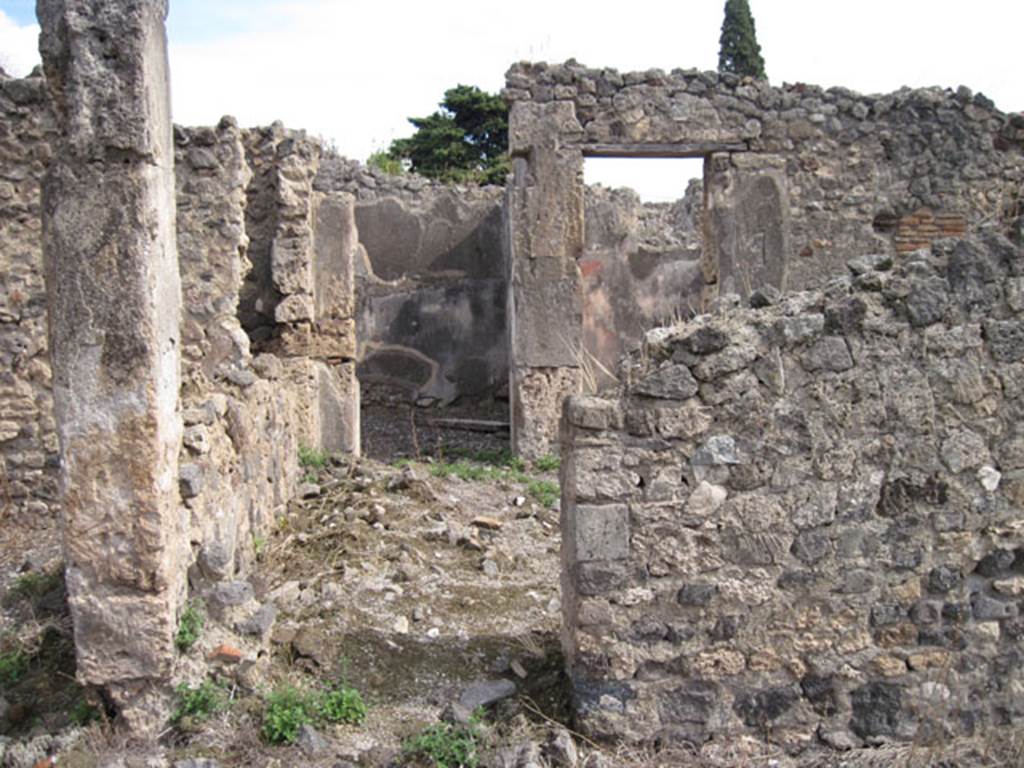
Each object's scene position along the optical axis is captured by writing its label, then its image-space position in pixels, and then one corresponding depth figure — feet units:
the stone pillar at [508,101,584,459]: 29.66
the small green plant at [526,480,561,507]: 25.34
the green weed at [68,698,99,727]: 12.86
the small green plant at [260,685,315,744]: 12.52
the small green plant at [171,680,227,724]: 12.78
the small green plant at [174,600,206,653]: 13.08
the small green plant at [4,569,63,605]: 15.43
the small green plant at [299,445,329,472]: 25.60
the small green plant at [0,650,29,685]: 13.74
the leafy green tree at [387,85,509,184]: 61.93
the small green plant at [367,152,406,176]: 51.04
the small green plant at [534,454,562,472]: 29.91
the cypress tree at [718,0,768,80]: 65.72
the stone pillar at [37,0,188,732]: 11.98
